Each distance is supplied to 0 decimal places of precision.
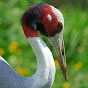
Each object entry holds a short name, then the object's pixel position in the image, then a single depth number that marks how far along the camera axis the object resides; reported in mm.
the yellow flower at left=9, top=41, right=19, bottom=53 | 13090
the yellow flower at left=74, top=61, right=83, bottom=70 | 12498
